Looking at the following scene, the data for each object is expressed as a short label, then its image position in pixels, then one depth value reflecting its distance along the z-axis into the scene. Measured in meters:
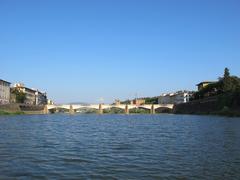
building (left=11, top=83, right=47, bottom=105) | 112.76
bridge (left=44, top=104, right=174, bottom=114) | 102.08
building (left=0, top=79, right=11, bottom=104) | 89.88
